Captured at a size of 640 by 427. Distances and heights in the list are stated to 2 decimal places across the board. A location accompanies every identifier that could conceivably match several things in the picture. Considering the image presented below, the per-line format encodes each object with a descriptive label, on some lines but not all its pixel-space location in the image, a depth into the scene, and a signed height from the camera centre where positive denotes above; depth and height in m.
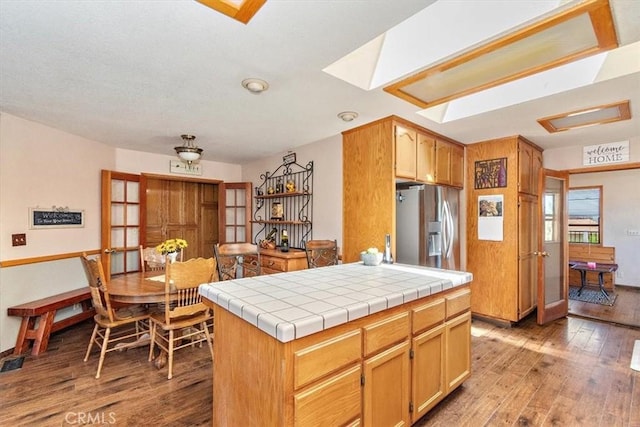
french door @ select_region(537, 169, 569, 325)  3.80 -0.40
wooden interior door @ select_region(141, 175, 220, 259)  5.18 +0.03
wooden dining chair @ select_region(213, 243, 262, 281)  2.95 -0.42
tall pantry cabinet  3.63 -0.23
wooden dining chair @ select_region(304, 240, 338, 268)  3.29 -0.44
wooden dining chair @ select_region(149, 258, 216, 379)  2.49 -0.74
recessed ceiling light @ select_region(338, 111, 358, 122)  2.91 +0.98
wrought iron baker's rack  4.22 +0.21
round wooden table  2.51 -0.67
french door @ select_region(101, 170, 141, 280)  4.06 -0.12
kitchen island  1.24 -0.66
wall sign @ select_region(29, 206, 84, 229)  3.33 -0.04
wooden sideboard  3.74 -0.60
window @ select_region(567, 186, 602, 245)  6.05 -0.01
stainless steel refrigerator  3.21 -0.13
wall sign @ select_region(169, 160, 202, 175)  4.91 +0.79
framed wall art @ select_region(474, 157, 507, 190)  3.73 +0.53
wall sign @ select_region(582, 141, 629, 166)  3.60 +0.76
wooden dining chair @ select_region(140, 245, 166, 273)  3.75 -0.56
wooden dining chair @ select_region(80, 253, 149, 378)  2.56 -0.91
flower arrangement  3.12 -0.34
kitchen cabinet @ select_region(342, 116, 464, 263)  3.06 +0.47
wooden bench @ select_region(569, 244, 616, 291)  5.56 -0.85
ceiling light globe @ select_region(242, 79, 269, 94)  2.21 +0.98
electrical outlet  3.11 -0.26
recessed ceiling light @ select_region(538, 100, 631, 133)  2.67 +0.96
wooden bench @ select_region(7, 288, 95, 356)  2.98 -1.10
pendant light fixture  3.53 +0.74
